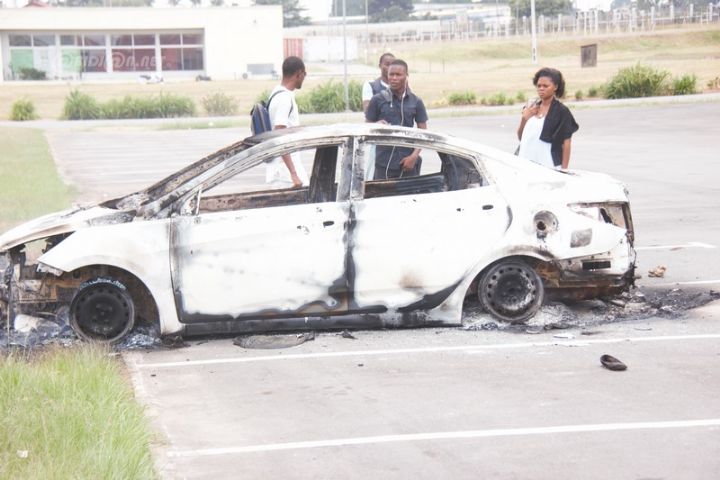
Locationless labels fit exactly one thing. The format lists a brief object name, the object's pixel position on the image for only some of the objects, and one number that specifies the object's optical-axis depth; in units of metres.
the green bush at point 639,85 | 45.59
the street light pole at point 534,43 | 83.00
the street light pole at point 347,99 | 41.94
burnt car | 8.04
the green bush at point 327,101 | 44.69
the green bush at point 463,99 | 46.56
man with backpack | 10.53
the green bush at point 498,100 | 45.19
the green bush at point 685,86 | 44.75
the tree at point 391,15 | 191.50
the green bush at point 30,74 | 89.75
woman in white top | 10.03
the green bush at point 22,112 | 46.44
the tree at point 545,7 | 157.25
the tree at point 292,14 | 179.38
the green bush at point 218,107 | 46.03
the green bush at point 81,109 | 46.28
